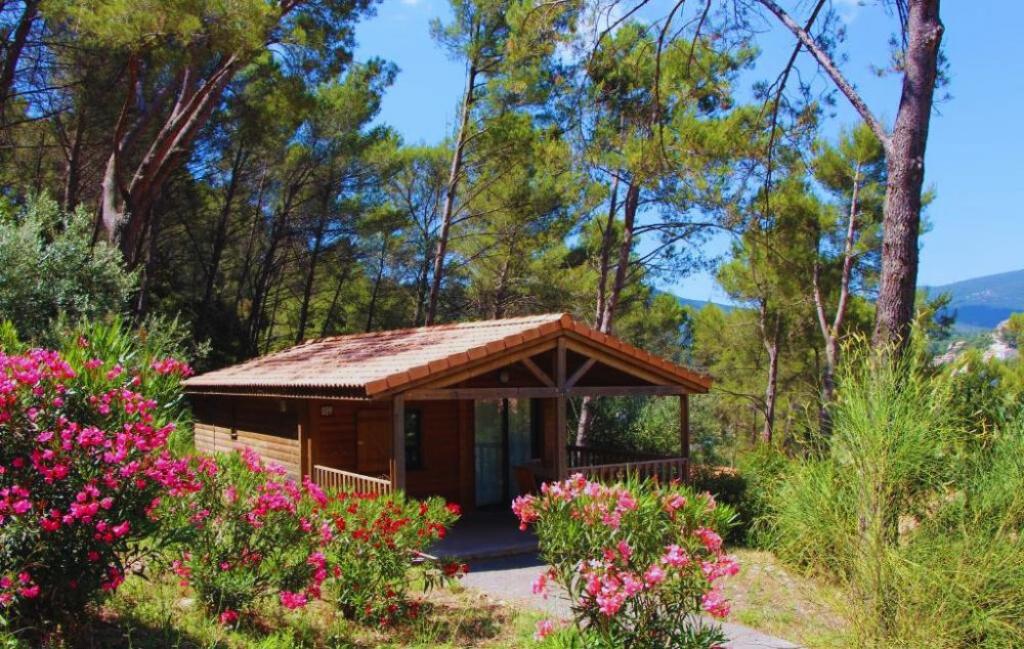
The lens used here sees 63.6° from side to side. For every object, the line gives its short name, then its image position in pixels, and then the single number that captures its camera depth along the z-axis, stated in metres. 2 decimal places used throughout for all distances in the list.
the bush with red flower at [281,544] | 5.59
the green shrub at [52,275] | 11.02
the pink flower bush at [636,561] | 4.18
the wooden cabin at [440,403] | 9.86
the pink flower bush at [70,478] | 4.29
